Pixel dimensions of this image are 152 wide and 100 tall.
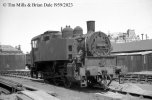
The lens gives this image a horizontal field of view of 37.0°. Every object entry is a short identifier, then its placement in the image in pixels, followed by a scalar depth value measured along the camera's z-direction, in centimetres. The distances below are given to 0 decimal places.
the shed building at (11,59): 4111
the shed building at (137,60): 2666
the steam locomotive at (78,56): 1139
